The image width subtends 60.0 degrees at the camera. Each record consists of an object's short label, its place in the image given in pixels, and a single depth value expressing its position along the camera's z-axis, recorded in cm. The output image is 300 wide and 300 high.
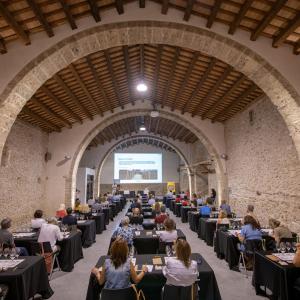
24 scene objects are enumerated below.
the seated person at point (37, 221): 587
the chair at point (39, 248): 463
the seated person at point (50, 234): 474
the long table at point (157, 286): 310
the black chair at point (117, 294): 240
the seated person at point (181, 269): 266
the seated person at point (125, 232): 443
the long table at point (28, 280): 312
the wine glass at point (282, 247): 396
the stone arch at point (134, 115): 1173
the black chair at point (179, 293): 256
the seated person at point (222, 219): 668
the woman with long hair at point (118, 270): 264
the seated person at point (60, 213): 848
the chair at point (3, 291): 287
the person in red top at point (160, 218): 637
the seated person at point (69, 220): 657
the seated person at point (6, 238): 431
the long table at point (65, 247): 514
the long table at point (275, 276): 325
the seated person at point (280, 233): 451
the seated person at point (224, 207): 889
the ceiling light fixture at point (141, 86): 954
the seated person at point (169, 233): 463
